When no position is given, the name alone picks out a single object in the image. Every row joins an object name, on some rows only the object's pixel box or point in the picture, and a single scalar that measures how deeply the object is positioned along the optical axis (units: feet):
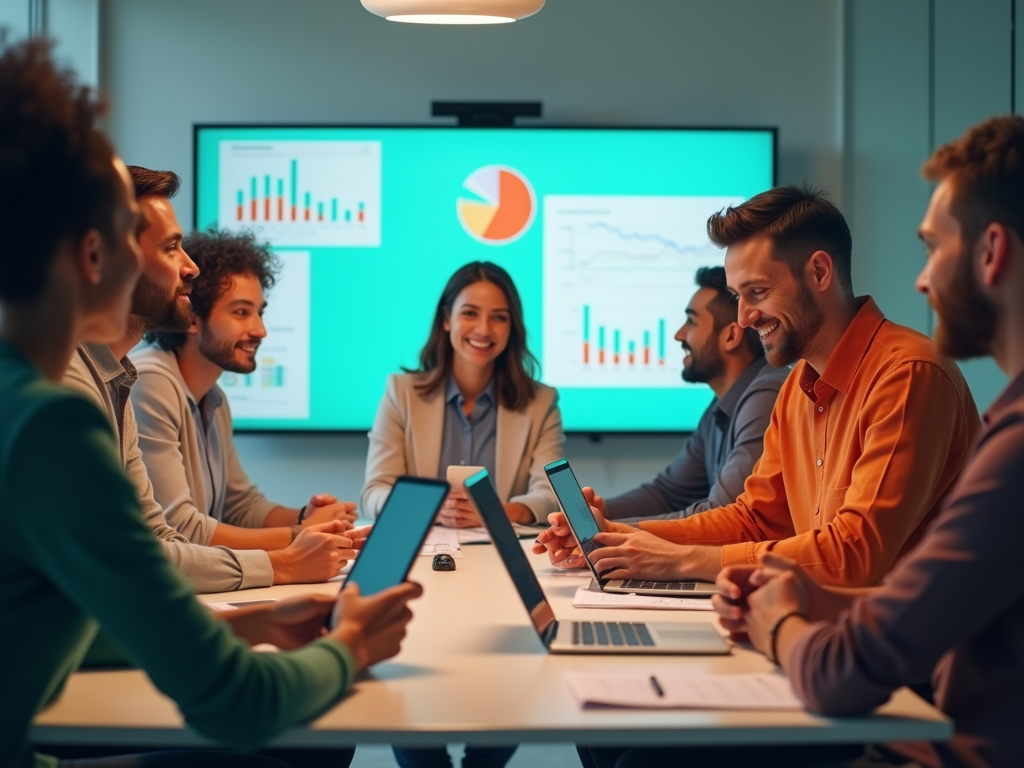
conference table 4.41
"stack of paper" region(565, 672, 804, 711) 4.65
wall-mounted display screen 15.85
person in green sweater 3.84
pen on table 4.78
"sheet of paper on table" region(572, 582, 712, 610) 6.79
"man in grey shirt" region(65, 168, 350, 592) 7.30
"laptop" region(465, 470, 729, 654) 5.63
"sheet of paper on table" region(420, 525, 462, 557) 9.02
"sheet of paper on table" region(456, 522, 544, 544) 9.84
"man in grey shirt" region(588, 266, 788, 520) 10.58
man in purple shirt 4.29
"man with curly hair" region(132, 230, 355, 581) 9.28
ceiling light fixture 8.94
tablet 5.08
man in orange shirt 6.98
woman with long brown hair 12.59
